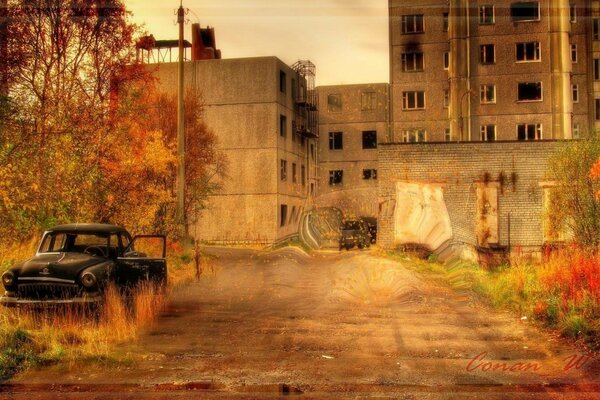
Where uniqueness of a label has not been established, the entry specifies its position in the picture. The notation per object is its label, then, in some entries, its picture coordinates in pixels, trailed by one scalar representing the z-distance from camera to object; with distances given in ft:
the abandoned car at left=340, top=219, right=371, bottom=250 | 89.25
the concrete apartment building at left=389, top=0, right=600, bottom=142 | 121.29
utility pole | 62.18
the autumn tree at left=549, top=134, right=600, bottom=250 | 53.88
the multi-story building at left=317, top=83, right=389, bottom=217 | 156.41
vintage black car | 30.55
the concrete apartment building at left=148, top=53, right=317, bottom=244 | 113.29
